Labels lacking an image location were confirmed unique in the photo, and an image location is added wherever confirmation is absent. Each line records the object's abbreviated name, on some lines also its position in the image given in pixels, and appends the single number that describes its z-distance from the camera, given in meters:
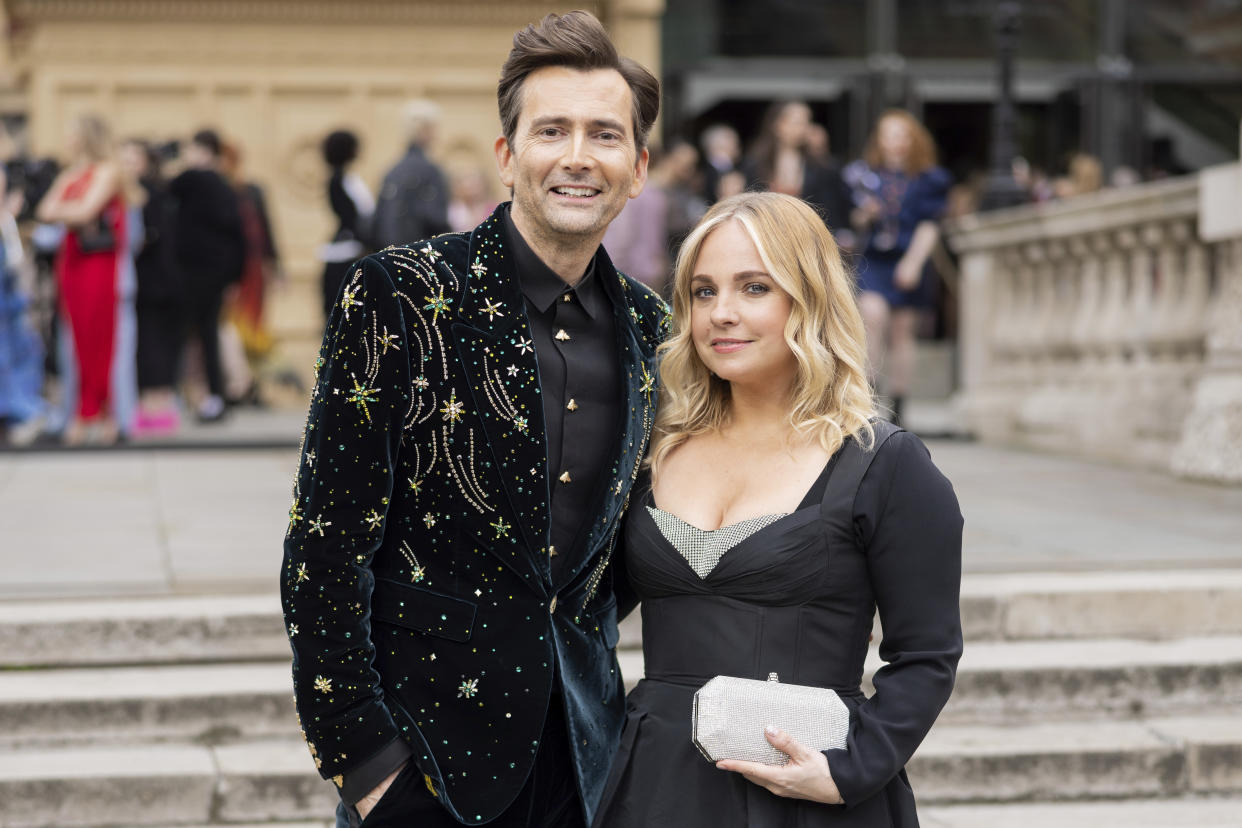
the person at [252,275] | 13.52
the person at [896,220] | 10.62
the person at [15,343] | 10.63
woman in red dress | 10.26
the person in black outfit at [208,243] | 12.42
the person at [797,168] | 10.42
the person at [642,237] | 10.56
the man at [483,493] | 2.73
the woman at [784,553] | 2.66
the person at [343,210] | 11.26
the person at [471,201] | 13.31
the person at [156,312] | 11.03
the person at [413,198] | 10.62
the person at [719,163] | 12.77
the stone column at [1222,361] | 8.49
